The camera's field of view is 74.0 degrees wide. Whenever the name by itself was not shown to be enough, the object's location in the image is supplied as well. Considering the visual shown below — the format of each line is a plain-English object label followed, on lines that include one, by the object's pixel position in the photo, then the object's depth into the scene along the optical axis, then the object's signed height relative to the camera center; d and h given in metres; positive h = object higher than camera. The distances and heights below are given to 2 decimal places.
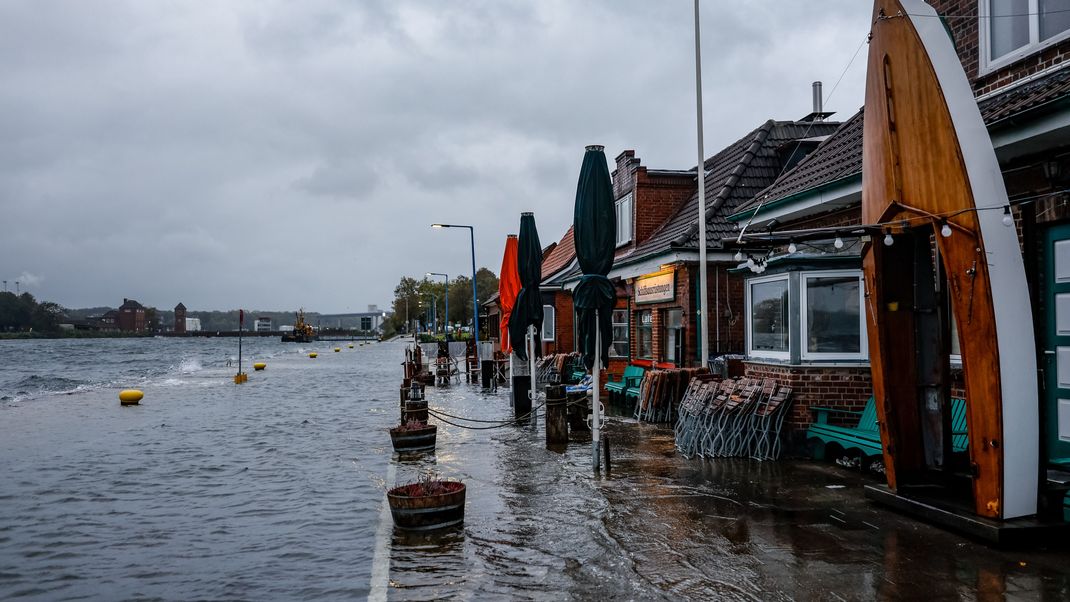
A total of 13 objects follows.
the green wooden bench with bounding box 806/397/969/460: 8.11 -1.34
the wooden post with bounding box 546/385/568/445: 12.12 -1.49
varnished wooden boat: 5.86 +0.48
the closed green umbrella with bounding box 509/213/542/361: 14.62 +0.83
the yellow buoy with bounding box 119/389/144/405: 26.06 -2.47
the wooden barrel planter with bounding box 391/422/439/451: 12.18 -1.85
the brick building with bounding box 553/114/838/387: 15.47 +1.99
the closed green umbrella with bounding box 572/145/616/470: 9.64 +0.90
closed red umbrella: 17.88 +1.28
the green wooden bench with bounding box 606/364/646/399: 17.47 -1.33
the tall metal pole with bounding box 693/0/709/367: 12.96 +1.02
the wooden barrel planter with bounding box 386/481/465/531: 7.07 -1.79
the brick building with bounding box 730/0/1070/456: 6.68 +1.46
